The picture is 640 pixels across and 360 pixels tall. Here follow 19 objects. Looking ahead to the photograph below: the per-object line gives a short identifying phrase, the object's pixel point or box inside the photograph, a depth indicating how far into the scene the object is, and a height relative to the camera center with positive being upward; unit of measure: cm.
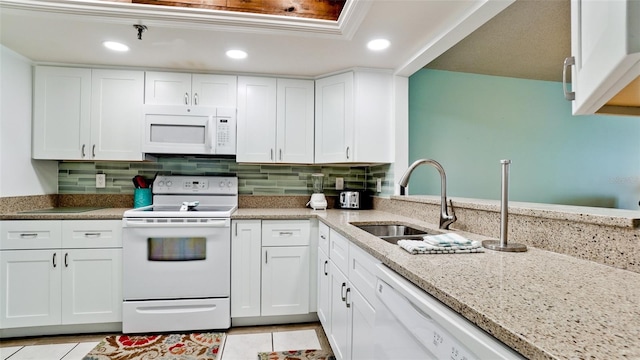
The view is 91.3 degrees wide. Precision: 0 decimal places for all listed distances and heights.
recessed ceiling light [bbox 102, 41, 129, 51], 212 +92
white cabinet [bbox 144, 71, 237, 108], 258 +75
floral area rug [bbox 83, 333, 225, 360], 197 -112
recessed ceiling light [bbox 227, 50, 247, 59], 224 +92
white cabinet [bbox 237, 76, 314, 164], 269 +52
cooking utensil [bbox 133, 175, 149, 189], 266 -3
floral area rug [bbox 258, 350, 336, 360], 198 -113
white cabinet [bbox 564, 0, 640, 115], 54 +24
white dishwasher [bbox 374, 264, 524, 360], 59 -34
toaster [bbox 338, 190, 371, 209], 282 -17
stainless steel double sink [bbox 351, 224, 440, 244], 198 -32
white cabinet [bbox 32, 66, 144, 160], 249 +52
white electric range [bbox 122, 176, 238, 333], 221 -66
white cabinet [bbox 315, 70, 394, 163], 256 +52
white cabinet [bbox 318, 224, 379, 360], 131 -62
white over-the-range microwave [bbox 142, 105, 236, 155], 250 +40
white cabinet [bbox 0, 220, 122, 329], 215 -67
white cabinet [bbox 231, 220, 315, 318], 236 -68
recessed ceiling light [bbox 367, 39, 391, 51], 206 +92
